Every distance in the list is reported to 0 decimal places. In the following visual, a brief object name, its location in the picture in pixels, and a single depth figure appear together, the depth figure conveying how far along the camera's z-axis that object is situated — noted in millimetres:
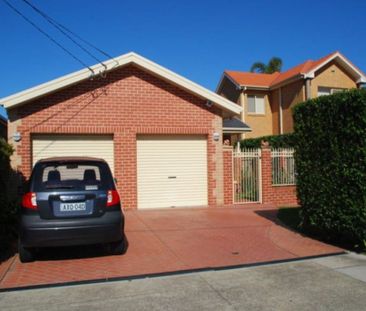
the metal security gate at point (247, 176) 13117
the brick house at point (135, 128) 10992
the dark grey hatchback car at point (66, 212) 5848
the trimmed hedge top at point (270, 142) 19281
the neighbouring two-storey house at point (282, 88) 22609
